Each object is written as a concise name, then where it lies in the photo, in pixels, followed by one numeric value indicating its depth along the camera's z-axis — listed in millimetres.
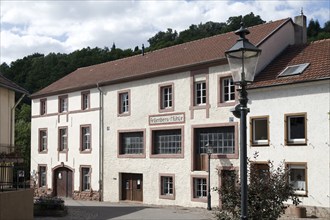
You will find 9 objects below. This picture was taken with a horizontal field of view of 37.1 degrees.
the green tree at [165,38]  52394
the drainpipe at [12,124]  21375
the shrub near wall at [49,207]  24094
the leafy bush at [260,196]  9312
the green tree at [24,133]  54675
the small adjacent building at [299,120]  21703
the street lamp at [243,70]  7817
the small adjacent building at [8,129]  19484
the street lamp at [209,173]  25922
